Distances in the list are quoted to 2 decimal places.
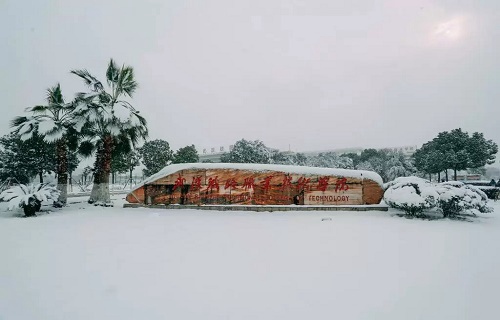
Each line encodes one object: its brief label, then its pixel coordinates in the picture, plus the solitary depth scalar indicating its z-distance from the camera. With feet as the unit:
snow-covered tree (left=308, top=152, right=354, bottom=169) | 159.94
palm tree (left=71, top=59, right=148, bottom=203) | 41.40
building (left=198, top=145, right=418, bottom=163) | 301.92
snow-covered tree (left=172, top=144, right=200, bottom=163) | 128.67
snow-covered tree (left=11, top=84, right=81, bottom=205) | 39.55
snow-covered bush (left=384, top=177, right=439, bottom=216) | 29.09
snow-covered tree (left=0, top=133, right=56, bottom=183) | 69.72
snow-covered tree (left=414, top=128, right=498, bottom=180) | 89.35
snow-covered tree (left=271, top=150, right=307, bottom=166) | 154.51
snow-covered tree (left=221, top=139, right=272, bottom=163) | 127.24
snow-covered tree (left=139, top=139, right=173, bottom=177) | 119.85
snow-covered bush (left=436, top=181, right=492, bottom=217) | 27.63
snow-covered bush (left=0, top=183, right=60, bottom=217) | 31.43
